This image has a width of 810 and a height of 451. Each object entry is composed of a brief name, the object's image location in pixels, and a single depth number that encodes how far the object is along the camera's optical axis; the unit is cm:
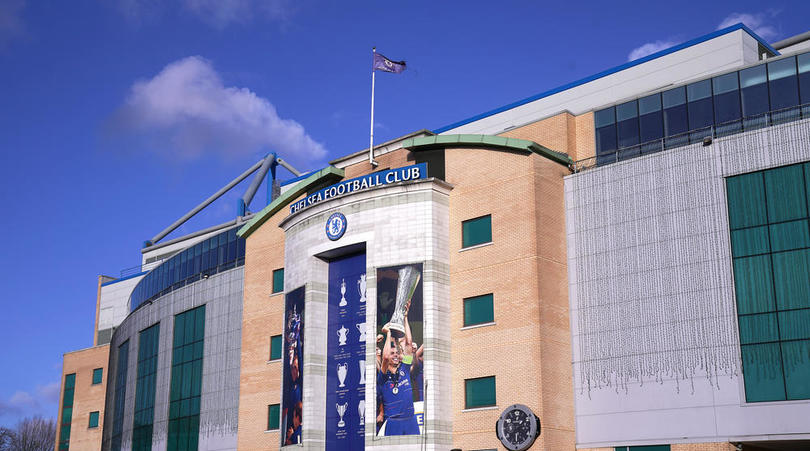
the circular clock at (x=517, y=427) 4538
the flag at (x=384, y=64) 5703
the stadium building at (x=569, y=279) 4322
